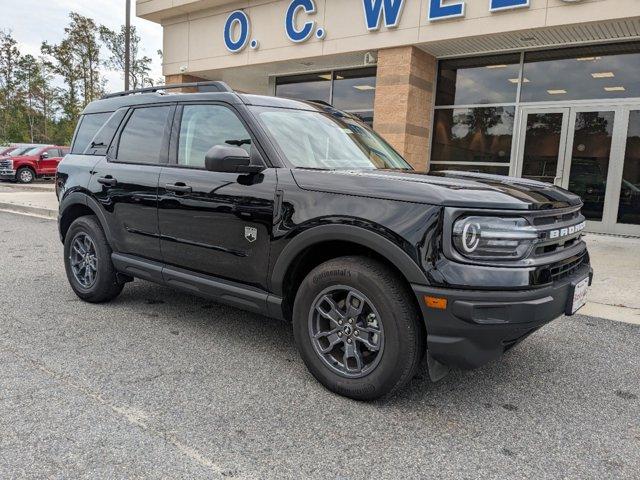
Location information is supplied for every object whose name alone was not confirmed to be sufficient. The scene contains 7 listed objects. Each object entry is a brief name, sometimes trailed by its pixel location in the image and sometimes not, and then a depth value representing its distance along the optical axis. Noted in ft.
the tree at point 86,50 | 126.52
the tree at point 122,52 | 129.90
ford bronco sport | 8.29
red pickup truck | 71.77
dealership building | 31.01
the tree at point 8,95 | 143.84
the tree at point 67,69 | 130.00
